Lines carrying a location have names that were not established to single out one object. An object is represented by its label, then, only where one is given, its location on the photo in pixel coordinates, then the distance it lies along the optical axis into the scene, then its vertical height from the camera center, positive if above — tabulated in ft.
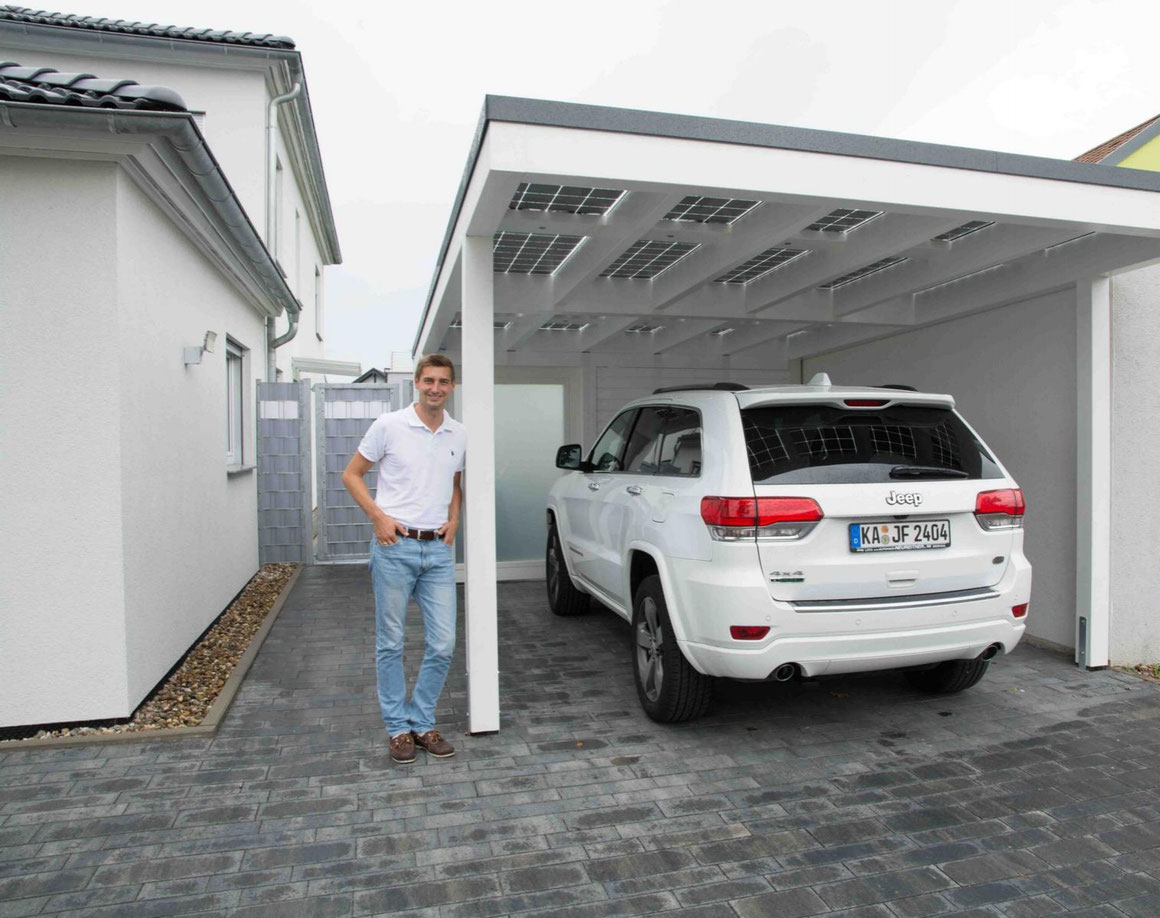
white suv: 11.76 -1.54
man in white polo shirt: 12.53 -1.50
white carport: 11.90 +3.91
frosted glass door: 28.25 -0.88
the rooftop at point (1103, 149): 26.06 +10.25
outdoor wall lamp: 18.54 +2.33
